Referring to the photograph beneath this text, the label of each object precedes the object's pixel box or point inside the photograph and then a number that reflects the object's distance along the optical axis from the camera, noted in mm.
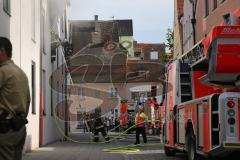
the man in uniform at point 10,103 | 5660
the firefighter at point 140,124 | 24031
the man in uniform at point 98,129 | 26859
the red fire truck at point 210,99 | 10039
